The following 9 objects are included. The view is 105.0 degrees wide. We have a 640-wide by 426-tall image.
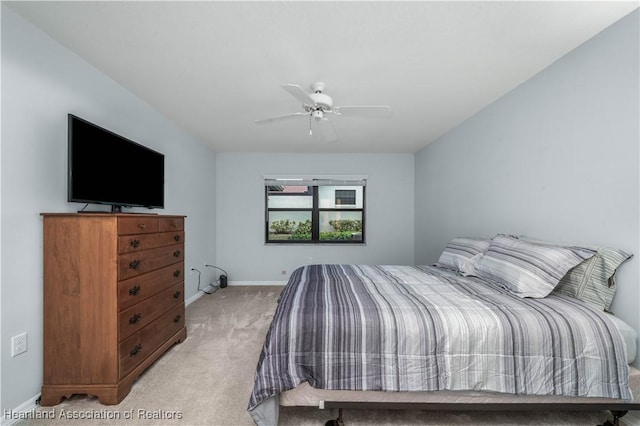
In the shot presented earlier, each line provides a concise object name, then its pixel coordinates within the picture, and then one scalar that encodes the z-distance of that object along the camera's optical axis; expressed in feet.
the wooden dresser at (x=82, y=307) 5.24
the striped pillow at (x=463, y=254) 7.64
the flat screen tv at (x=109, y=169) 5.41
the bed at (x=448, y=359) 4.37
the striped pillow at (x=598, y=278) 5.03
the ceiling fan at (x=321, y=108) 6.55
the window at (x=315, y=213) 15.58
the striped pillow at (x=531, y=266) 5.42
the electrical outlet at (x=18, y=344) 4.84
